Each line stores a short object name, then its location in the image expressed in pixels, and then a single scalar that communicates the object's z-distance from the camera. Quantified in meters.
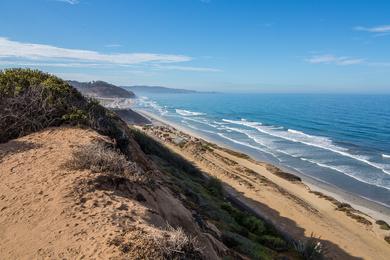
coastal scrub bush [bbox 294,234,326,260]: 14.08
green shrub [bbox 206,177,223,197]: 19.37
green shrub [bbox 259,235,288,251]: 13.98
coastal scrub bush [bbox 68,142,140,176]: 7.68
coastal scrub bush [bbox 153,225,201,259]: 4.99
